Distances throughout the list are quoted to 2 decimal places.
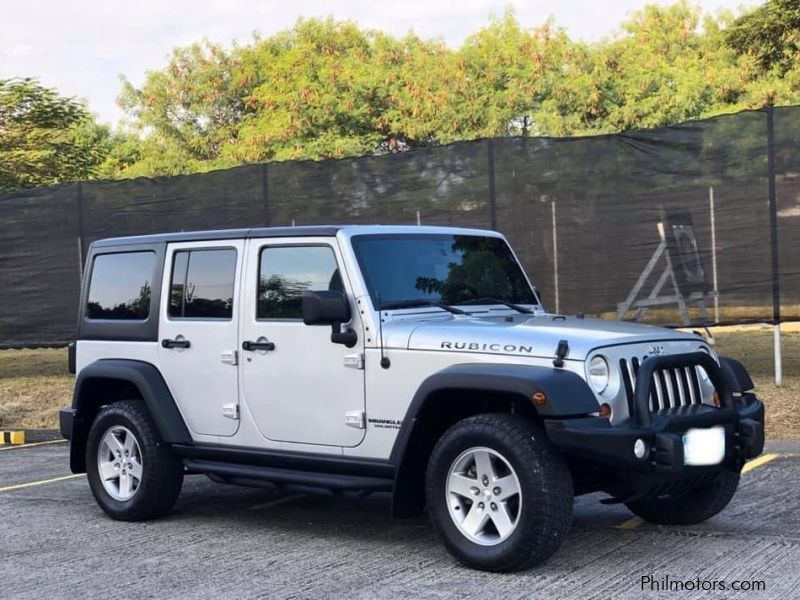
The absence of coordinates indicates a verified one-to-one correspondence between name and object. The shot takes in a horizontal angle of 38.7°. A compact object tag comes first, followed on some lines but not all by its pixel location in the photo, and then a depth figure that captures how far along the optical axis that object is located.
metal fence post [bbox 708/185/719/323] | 11.47
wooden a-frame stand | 11.51
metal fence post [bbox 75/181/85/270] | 14.86
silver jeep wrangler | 5.64
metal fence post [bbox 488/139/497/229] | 12.52
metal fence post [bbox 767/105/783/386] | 11.23
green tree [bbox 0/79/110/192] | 24.19
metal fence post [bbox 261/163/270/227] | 13.75
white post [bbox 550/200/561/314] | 12.20
